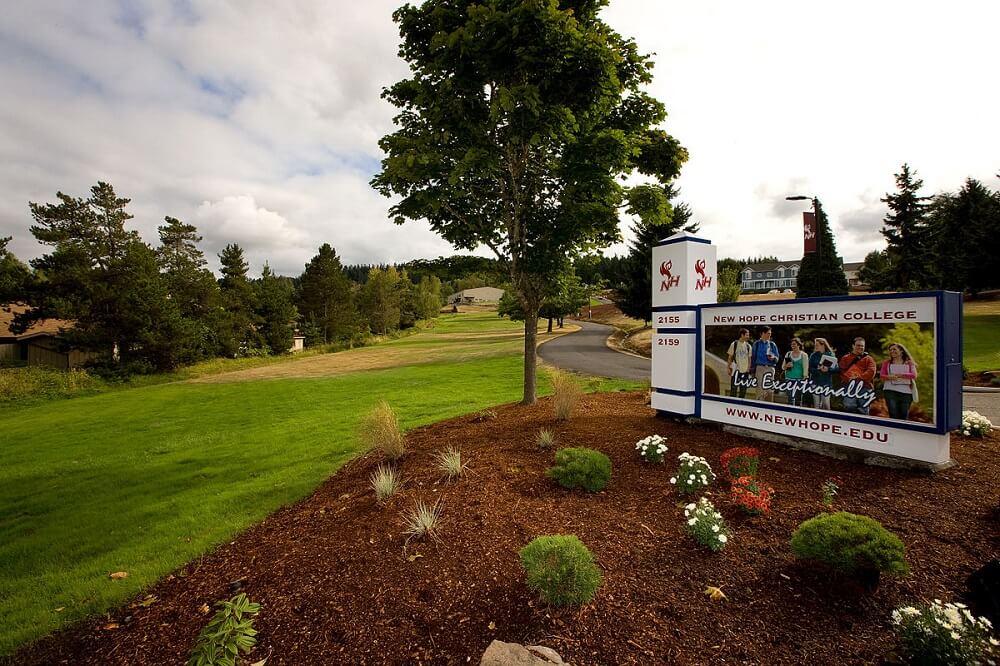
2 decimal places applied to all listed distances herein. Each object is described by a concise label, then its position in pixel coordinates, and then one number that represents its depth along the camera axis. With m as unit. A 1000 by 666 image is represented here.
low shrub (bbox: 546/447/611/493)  5.55
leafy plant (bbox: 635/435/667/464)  6.10
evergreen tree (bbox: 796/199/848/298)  28.06
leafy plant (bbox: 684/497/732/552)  4.11
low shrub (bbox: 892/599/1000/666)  2.67
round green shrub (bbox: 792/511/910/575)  3.48
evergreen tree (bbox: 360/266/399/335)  60.69
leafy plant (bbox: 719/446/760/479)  5.48
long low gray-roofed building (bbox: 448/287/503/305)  149.75
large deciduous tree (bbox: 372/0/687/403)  7.27
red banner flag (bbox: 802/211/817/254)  16.78
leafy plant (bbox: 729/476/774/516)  4.68
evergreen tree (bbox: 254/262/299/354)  42.75
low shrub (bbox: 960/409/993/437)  7.14
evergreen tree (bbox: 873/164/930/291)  37.75
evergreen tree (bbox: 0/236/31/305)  27.41
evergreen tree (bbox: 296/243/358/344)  48.03
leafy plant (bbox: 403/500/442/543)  4.65
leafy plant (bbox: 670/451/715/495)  5.21
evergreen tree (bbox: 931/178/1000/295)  30.86
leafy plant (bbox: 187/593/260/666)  3.20
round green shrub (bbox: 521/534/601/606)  3.48
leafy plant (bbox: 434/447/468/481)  6.03
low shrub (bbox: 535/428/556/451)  6.95
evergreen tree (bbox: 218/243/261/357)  39.06
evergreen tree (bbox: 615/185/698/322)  27.62
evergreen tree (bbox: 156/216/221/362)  37.38
